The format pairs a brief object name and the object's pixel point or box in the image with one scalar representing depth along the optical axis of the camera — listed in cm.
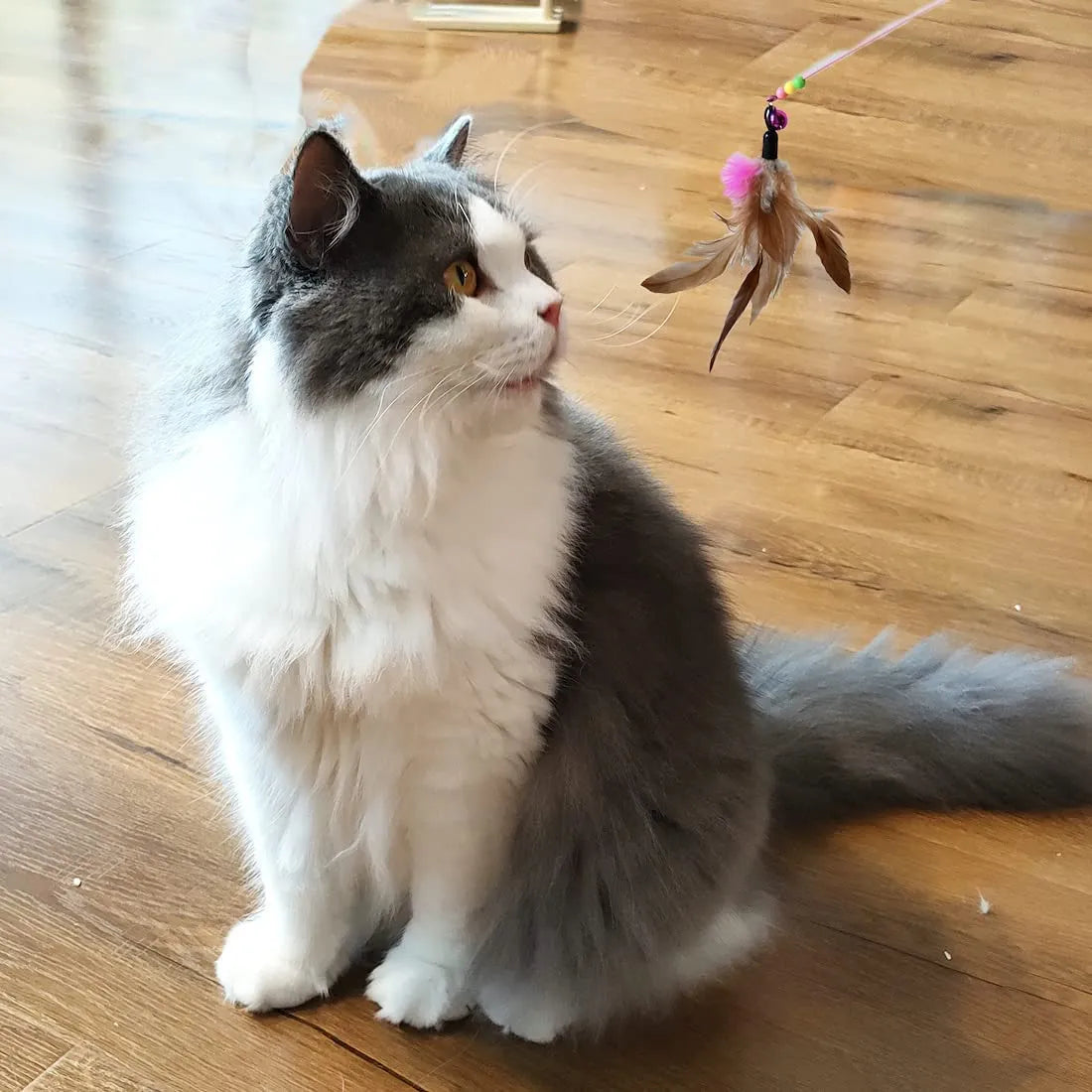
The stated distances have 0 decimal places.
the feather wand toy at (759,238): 85
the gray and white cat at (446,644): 84
